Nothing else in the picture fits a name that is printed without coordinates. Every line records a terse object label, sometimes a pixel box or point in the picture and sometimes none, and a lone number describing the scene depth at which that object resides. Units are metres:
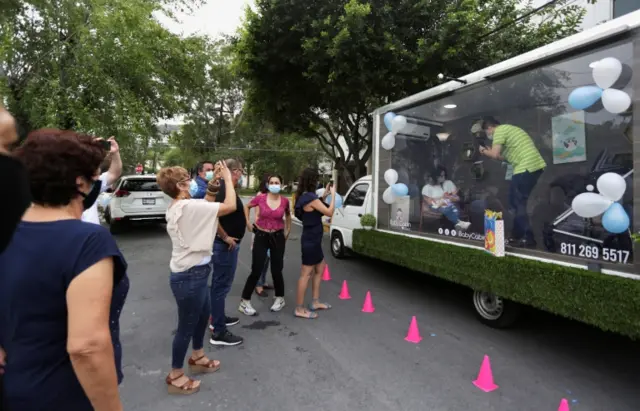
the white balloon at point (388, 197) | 5.70
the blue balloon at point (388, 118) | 5.64
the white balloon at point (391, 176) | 5.66
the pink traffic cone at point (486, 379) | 2.94
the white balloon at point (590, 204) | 3.08
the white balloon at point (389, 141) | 5.72
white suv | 9.96
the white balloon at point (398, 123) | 5.50
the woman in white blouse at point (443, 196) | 4.69
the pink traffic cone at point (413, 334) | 3.81
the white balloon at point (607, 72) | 2.94
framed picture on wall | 3.52
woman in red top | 4.39
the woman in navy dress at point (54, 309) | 1.12
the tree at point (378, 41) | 8.10
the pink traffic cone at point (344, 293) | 5.18
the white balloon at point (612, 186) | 2.96
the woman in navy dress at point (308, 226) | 4.34
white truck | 2.94
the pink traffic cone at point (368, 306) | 4.67
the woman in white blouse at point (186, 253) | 2.73
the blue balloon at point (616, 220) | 2.91
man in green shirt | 3.86
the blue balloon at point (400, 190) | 5.50
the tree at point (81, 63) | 8.49
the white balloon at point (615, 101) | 2.91
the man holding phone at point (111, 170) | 2.08
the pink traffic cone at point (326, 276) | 6.23
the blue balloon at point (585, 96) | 3.14
